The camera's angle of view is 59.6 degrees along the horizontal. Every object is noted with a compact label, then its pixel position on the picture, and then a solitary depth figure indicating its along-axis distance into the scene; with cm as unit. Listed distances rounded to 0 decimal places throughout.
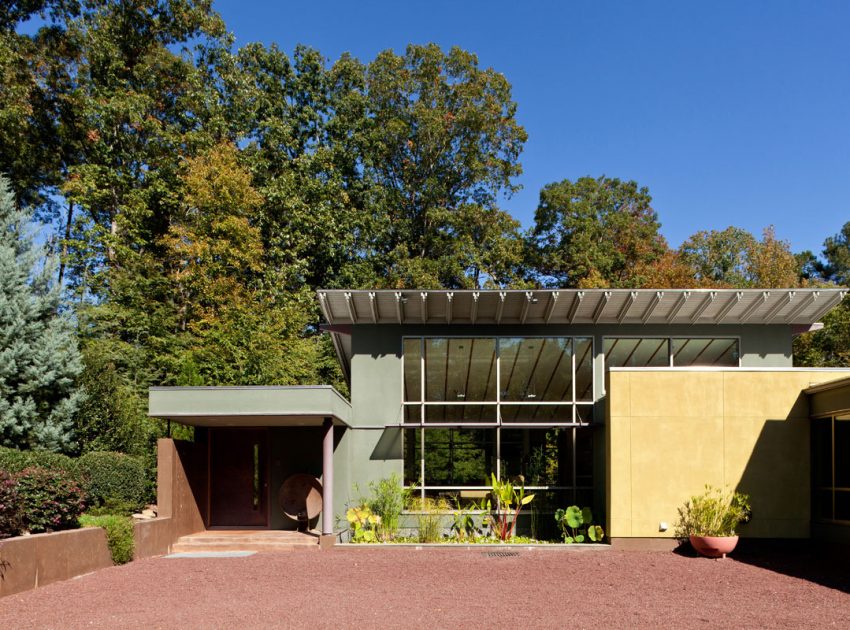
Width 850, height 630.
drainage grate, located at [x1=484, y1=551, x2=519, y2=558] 1228
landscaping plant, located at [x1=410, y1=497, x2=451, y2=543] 1368
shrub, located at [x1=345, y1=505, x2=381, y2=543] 1361
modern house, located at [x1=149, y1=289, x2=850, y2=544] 1329
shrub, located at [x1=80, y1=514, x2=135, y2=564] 1104
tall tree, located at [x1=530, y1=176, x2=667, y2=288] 3161
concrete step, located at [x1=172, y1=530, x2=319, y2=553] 1309
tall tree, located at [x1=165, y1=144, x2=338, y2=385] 2227
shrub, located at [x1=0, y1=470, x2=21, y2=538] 920
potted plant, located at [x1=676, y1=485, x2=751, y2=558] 1160
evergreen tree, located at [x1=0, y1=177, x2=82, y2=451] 1566
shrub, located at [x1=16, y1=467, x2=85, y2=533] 990
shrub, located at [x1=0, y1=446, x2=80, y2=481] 1368
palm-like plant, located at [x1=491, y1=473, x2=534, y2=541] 1390
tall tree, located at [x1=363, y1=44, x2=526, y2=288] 2981
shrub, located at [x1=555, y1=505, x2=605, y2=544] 1312
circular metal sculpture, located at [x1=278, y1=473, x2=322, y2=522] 1413
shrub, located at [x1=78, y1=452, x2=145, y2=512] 1357
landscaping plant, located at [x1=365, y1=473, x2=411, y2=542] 1382
